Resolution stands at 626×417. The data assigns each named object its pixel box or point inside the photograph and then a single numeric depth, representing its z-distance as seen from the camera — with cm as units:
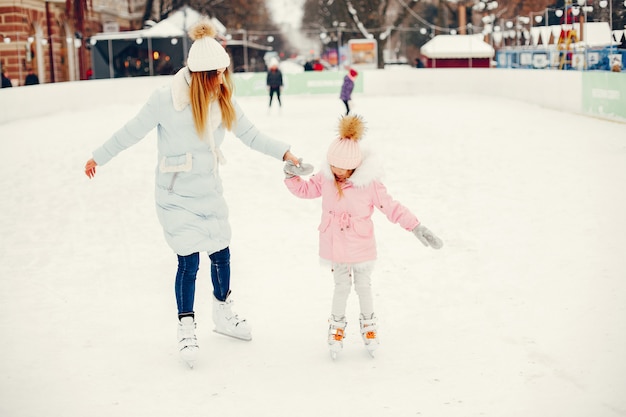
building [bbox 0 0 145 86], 2619
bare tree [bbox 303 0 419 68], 4104
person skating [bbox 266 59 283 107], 2153
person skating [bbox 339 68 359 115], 1962
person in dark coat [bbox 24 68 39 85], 2331
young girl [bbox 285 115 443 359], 422
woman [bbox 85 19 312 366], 424
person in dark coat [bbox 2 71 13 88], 2148
